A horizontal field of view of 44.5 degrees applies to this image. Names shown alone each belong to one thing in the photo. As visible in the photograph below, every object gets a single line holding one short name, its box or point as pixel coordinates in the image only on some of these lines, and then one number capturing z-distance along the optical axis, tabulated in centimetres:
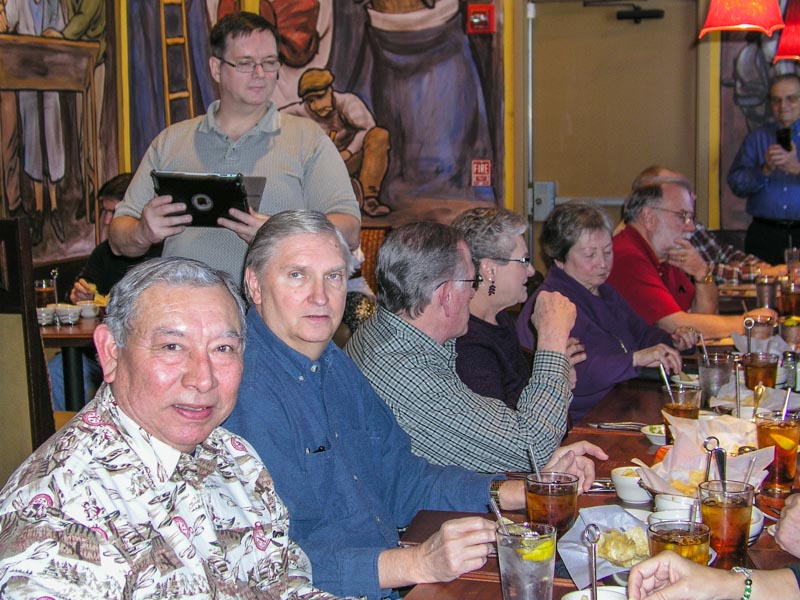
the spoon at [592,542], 144
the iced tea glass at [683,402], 236
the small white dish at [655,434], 239
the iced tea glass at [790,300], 402
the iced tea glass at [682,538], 150
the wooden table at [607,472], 159
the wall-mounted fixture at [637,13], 694
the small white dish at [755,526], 172
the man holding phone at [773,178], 639
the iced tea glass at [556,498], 176
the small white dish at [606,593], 142
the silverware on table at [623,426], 258
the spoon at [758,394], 247
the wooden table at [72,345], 402
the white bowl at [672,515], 162
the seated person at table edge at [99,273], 486
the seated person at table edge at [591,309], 331
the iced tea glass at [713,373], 277
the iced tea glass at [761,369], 277
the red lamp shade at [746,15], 441
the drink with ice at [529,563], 147
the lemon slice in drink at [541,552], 147
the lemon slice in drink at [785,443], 200
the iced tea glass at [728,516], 161
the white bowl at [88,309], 456
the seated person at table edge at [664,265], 411
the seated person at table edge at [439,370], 239
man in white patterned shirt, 125
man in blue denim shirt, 183
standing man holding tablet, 321
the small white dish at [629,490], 194
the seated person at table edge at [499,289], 287
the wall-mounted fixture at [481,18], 700
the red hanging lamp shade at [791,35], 477
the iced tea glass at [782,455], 199
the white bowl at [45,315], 433
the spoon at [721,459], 180
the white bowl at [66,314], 438
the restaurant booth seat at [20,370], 279
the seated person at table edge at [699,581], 142
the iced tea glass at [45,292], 459
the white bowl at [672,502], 177
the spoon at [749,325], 317
